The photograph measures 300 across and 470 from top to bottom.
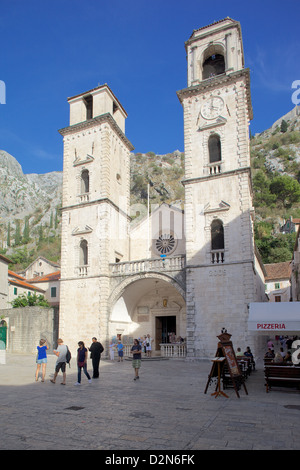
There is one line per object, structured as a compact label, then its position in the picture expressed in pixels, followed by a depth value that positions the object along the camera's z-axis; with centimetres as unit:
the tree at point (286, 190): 7094
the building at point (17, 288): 3728
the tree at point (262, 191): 7175
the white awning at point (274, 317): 1016
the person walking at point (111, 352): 2067
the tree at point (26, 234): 8826
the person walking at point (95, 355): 1255
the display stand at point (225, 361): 903
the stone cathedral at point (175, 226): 1916
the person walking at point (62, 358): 1118
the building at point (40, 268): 5066
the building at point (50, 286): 4000
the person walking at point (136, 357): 1239
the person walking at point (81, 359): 1119
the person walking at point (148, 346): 2149
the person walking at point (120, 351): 1956
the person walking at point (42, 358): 1174
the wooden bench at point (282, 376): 961
